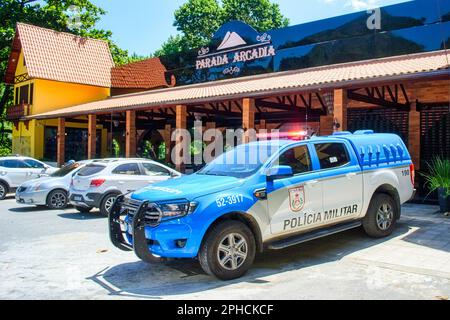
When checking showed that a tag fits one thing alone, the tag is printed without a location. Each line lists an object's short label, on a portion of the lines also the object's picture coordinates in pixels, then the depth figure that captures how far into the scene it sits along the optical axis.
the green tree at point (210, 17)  48.25
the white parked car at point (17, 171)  14.51
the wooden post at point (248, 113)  13.86
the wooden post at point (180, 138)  16.17
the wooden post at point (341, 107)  11.50
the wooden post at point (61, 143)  22.44
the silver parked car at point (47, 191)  11.80
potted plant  9.45
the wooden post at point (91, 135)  20.56
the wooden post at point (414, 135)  14.29
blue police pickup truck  5.08
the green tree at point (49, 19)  30.45
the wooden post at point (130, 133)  18.45
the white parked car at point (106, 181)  10.46
